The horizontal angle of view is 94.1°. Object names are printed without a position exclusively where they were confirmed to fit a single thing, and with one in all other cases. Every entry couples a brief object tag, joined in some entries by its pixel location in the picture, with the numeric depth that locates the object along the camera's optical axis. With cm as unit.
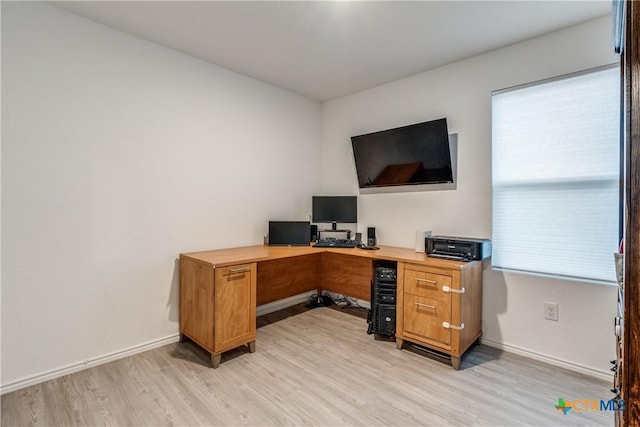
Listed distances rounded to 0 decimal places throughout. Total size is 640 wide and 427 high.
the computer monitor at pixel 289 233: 307
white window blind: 200
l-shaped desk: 212
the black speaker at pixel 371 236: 308
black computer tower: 255
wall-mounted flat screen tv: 267
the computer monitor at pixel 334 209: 331
